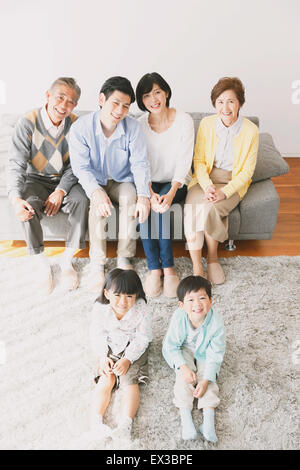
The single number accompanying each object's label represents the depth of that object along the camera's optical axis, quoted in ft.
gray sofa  7.45
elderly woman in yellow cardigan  6.98
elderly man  6.84
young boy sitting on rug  4.91
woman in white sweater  7.02
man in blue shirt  6.83
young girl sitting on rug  5.09
